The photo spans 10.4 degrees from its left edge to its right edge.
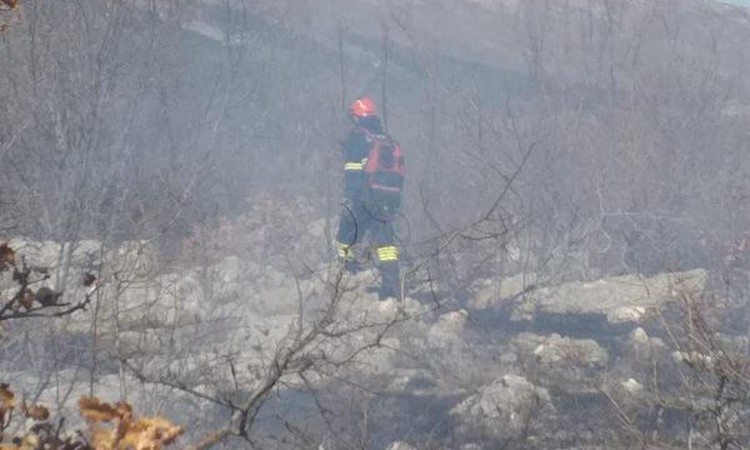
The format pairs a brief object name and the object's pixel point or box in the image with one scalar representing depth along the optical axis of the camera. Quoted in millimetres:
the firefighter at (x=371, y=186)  35890
